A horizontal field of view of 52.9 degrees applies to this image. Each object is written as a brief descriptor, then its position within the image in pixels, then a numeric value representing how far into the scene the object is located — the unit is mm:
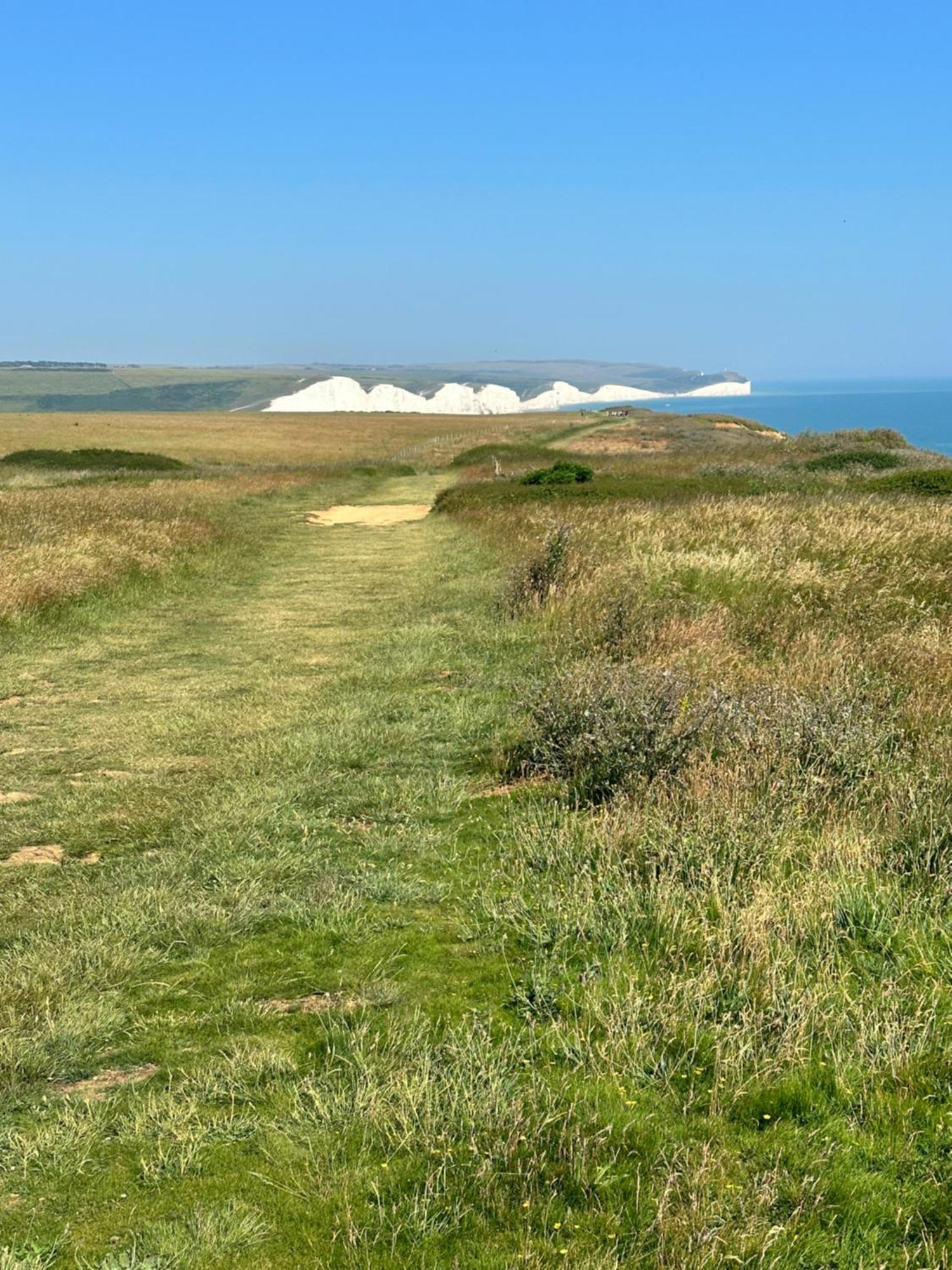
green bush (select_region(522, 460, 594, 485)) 32562
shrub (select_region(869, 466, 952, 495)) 26375
